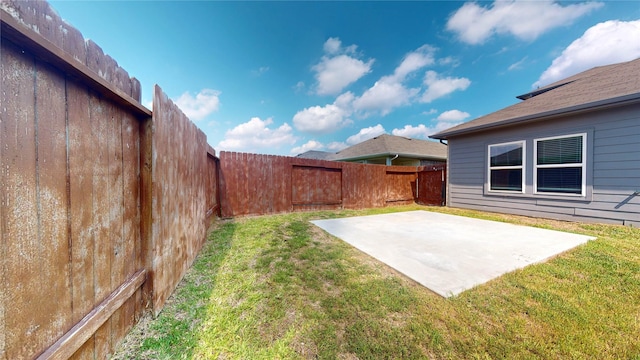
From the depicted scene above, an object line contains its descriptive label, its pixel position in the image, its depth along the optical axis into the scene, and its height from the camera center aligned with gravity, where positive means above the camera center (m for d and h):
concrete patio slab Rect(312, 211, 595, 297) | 2.46 -1.11
